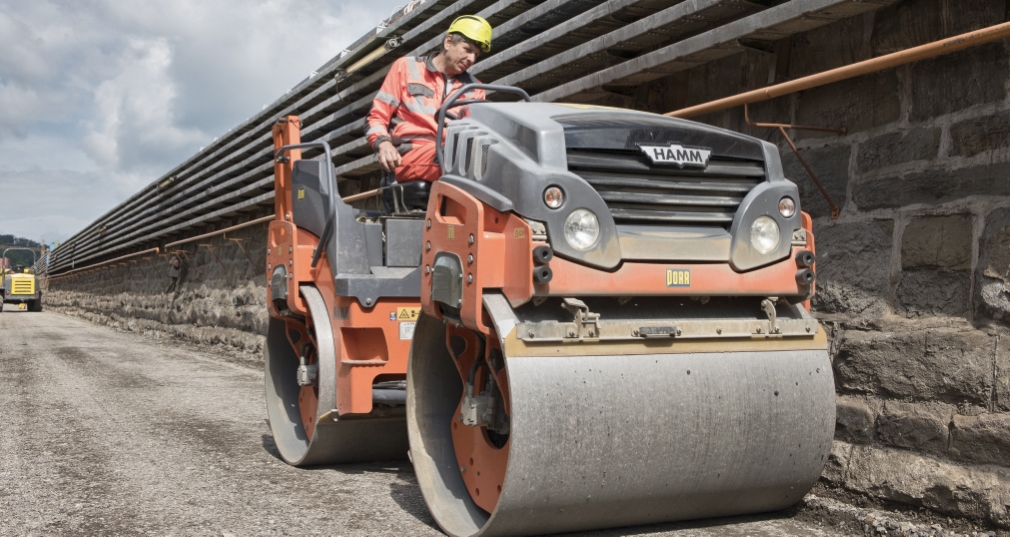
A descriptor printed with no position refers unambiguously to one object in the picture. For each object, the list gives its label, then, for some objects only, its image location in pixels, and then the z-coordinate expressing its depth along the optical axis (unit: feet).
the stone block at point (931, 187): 12.32
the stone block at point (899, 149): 13.26
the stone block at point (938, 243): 12.72
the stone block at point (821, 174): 14.79
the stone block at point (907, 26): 13.25
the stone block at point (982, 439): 11.71
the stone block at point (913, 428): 12.58
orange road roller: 10.53
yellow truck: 154.40
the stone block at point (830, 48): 14.61
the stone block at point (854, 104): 13.94
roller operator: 16.28
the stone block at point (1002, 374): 11.83
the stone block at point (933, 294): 12.71
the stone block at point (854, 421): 13.71
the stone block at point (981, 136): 12.20
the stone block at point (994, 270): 12.05
